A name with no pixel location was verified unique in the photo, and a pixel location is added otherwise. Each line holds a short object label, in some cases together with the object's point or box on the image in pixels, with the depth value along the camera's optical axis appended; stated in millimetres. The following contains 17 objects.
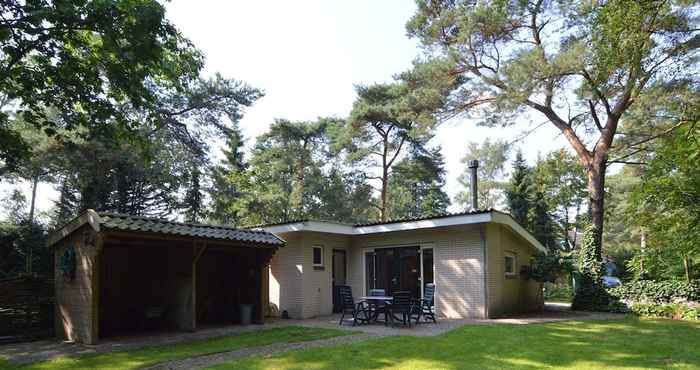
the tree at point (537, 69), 14930
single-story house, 12789
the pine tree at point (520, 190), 26609
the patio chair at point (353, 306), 11367
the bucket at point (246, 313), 12055
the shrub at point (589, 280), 15156
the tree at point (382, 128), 18969
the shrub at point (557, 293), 22959
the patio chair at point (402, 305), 10789
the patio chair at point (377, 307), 11500
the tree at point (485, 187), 38866
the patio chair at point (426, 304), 11625
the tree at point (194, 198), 21734
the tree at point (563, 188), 28312
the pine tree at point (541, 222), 26234
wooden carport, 9266
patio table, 11109
